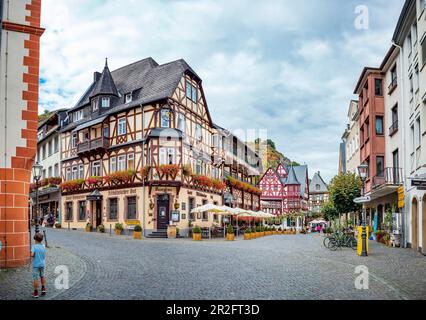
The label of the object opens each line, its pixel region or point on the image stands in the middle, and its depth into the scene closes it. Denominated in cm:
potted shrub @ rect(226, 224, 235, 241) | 3259
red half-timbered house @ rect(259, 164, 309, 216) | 9156
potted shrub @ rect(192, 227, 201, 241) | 3178
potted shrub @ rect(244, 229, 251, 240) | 3578
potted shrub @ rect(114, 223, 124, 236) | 3594
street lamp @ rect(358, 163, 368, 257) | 2003
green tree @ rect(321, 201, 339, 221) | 4905
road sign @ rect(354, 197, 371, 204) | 1930
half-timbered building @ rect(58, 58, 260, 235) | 3556
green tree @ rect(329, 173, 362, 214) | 3344
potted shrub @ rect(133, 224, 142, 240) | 3155
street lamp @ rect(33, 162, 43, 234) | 2241
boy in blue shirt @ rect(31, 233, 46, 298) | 1017
